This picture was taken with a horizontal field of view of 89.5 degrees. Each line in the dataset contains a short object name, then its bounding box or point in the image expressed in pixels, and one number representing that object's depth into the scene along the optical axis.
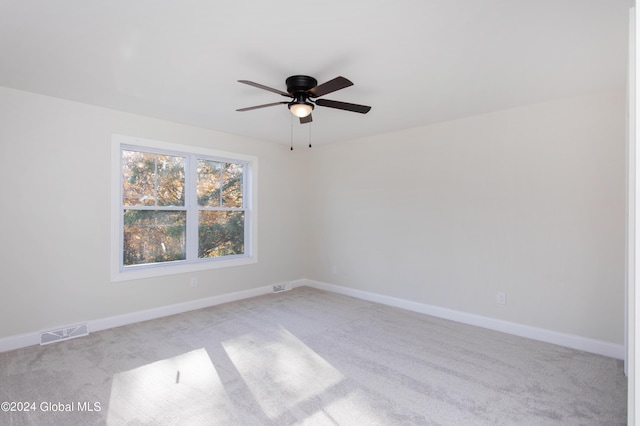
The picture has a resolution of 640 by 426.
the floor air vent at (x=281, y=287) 5.26
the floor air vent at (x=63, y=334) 3.15
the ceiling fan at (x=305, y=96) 2.66
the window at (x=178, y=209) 3.81
